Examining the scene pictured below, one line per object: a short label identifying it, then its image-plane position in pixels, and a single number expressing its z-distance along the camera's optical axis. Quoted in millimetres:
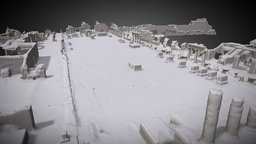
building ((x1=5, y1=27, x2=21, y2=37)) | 38703
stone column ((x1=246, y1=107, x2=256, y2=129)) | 10097
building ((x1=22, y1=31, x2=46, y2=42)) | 30717
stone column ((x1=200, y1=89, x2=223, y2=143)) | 8648
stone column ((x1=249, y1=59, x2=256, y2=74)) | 21806
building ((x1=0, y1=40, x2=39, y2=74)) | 18688
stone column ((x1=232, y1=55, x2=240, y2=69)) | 23875
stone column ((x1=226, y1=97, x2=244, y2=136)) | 9141
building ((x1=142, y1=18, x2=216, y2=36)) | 54300
